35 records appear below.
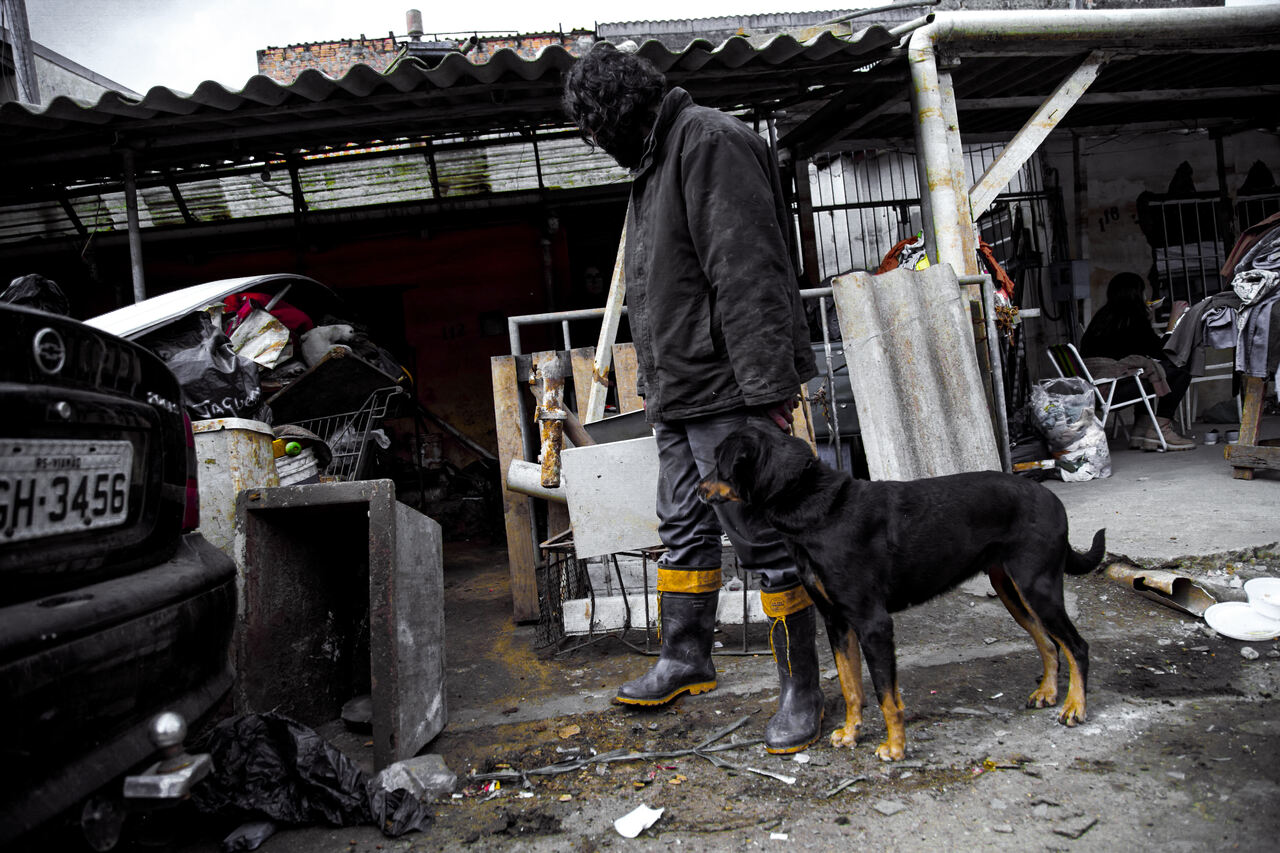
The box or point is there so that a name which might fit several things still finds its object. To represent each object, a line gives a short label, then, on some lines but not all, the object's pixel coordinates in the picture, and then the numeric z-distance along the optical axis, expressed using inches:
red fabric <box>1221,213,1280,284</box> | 214.1
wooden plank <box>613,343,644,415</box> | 175.0
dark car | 53.1
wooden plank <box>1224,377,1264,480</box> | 205.0
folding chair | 275.9
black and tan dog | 91.1
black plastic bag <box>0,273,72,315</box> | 159.5
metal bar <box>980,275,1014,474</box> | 178.9
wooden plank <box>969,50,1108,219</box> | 215.5
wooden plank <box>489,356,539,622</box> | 164.2
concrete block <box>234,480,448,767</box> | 93.4
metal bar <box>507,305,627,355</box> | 179.9
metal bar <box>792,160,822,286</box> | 314.7
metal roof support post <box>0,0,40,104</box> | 375.2
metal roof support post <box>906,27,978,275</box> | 211.8
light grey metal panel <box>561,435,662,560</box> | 132.0
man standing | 94.1
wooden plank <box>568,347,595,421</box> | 173.3
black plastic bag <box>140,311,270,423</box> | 136.6
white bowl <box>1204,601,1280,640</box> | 117.0
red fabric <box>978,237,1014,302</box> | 258.7
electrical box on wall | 352.8
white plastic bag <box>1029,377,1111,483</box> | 244.4
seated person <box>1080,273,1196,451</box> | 284.7
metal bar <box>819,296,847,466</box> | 198.3
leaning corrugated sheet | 168.9
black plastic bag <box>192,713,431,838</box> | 82.4
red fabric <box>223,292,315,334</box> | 175.6
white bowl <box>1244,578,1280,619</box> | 119.1
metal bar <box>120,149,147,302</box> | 217.8
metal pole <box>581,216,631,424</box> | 167.0
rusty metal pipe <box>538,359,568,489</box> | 131.4
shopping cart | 177.8
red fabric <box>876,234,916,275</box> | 288.0
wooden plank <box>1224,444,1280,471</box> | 198.8
